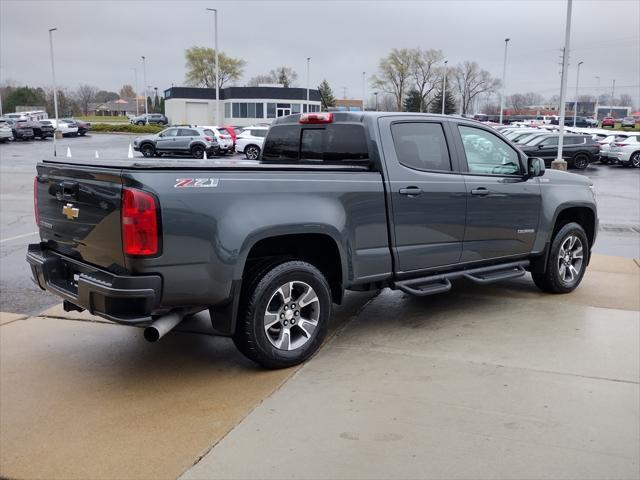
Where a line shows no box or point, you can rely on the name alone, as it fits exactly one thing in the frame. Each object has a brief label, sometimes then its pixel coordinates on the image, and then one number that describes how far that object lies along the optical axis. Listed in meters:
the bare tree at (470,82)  90.81
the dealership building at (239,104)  67.88
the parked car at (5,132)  44.66
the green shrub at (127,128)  59.09
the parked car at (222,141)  33.81
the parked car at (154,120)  72.00
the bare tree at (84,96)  130.27
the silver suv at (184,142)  32.94
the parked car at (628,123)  74.36
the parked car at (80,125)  53.91
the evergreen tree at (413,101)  83.06
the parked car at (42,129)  47.97
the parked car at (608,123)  76.88
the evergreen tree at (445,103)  84.31
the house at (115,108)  143.38
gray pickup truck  3.97
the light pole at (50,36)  51.69
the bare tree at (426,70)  88.06
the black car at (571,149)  29.56
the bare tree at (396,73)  88.75
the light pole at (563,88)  24.86
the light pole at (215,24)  49.94
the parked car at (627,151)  31.95
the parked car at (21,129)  46.12
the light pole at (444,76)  75.13
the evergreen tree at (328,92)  77.12
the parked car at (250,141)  34.41
